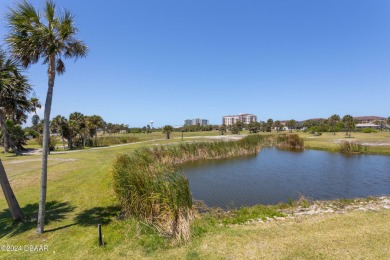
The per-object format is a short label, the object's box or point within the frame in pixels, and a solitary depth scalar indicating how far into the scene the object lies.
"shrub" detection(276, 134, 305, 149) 52.12
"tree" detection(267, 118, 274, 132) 122.94
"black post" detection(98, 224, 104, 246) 8.21
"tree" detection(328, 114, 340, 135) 108.07
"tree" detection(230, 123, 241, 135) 102.20
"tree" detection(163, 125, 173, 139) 72.11
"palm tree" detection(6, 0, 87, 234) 8.05
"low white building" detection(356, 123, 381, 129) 140.52
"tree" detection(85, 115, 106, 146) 58.15
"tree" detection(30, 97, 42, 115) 42.26
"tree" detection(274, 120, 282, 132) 129.86
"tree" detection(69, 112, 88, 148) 52.22
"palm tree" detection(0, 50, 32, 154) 9.11
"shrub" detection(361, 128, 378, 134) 89.28
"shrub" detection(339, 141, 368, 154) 41.65
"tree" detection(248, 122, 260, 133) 119.40
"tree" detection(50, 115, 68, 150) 50.72
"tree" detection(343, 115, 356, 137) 74.11
